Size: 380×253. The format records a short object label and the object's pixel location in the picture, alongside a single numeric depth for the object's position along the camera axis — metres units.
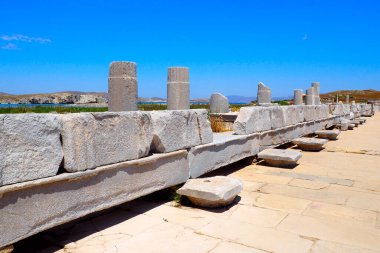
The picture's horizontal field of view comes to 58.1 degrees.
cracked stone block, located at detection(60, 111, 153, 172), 3.10
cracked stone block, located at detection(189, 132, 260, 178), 4.82
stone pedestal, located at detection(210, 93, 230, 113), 14.61
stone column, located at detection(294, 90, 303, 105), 15.91
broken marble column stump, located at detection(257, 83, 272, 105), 15.96
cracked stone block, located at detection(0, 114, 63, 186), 2.64
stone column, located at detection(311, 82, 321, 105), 17.25
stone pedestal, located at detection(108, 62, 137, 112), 5.95
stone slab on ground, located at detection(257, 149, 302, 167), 6.47
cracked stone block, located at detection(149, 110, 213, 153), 4.12
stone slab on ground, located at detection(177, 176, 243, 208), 3.93
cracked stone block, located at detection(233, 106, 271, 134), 6.59
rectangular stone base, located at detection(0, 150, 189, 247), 2.66
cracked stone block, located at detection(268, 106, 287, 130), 7.79
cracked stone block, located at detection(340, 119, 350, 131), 13.93
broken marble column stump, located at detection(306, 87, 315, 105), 16.25
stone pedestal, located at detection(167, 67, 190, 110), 9.37
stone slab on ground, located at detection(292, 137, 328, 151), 8.39
